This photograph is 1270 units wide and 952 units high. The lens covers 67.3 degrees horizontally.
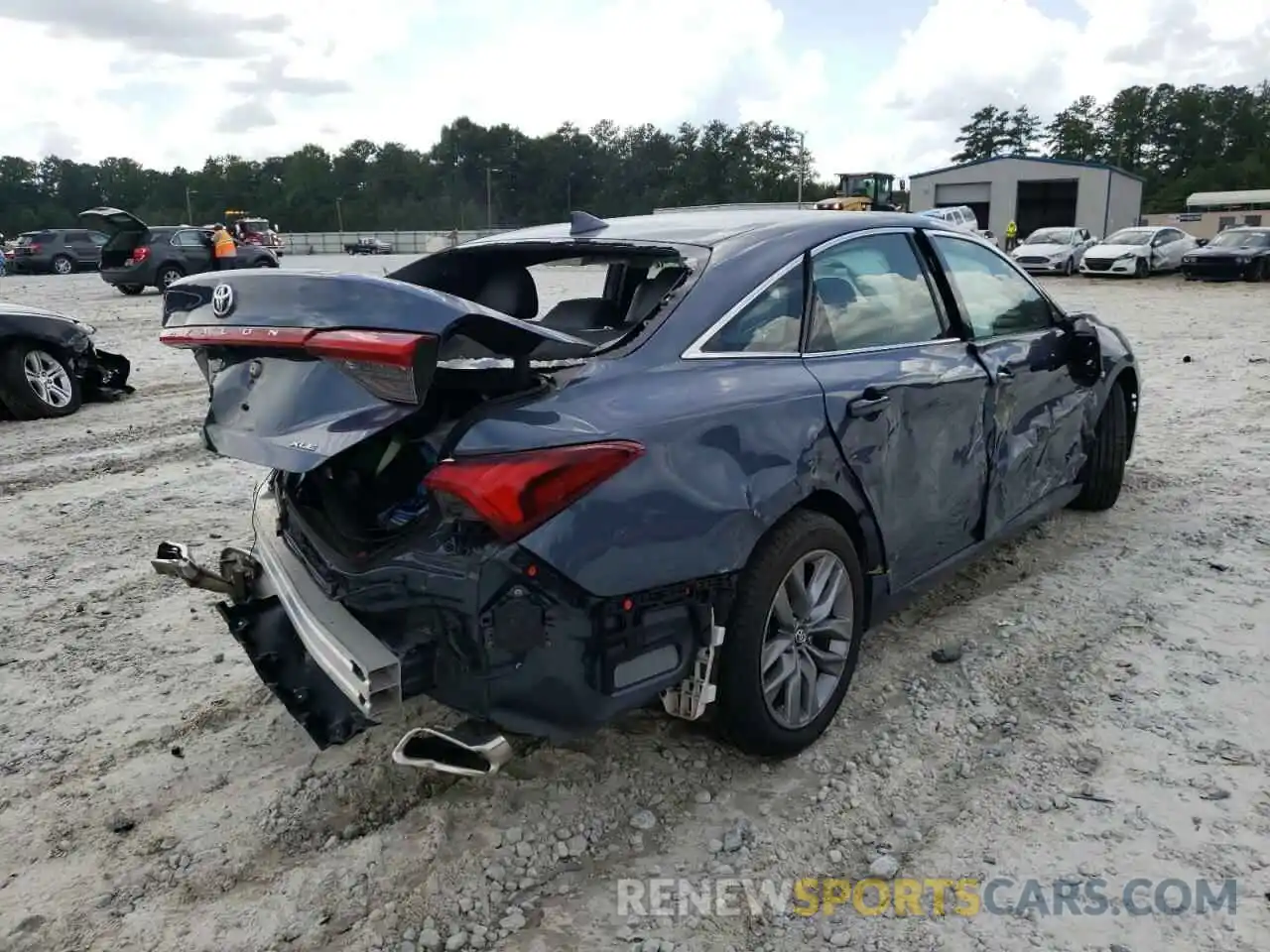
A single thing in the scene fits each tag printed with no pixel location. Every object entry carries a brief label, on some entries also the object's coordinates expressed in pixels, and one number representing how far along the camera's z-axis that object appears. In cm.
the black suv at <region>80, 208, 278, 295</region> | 2003
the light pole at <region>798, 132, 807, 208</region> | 9201
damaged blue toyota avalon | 228
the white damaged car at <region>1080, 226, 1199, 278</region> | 2459
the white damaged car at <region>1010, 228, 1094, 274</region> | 2630
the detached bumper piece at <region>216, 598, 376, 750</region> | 254
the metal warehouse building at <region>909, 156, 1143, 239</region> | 4794
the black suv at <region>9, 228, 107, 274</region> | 3344
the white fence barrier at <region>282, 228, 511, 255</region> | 5891
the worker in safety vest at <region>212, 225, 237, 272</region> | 2161
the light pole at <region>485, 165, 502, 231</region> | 9463
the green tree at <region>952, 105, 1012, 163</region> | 9894
